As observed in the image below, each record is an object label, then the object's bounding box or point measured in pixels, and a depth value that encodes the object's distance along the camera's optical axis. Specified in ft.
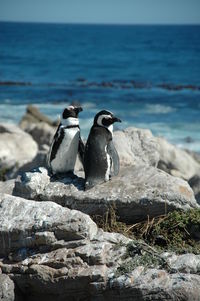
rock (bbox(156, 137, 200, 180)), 110.01
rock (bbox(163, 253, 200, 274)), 44.09
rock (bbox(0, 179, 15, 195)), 61.93
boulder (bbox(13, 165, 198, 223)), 52.80
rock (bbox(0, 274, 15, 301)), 45.47
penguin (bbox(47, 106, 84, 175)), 61.05
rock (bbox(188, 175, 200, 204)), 79.72
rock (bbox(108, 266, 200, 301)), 41.93
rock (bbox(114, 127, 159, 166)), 71.77
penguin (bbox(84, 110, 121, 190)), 56.28
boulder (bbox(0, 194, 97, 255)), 46.62
